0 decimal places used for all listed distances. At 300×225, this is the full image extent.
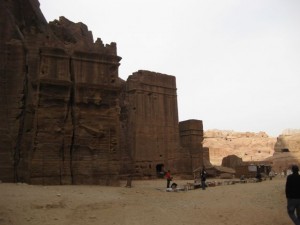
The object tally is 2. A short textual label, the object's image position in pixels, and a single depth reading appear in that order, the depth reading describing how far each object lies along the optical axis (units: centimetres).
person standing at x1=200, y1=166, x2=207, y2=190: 1770
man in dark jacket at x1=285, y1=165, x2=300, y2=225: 781
